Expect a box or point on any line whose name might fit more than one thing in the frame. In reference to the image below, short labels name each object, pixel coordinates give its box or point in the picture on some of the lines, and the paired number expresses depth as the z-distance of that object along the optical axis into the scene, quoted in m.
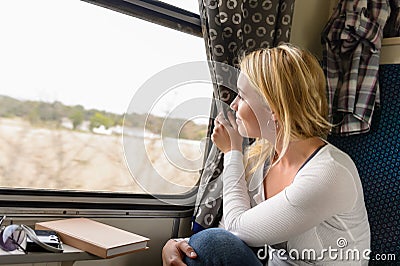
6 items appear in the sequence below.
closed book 1.39
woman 1.47
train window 1.68
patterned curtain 1.89
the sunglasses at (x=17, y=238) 1.27
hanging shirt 2.14
